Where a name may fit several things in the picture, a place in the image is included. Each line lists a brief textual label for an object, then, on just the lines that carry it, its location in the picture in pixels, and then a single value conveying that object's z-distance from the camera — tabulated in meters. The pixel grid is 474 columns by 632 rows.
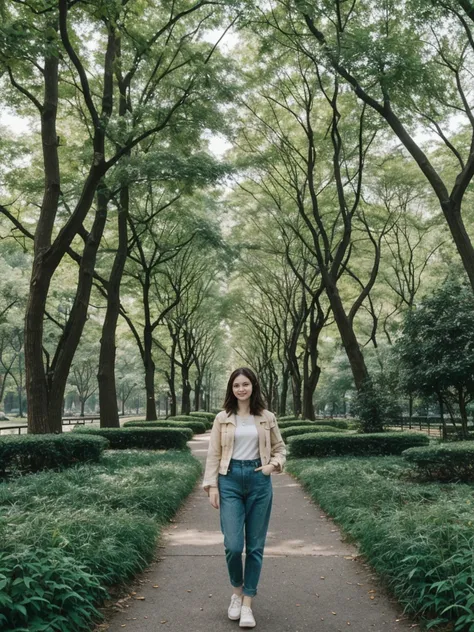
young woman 3.77
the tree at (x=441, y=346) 14.17
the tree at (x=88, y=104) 10.70
